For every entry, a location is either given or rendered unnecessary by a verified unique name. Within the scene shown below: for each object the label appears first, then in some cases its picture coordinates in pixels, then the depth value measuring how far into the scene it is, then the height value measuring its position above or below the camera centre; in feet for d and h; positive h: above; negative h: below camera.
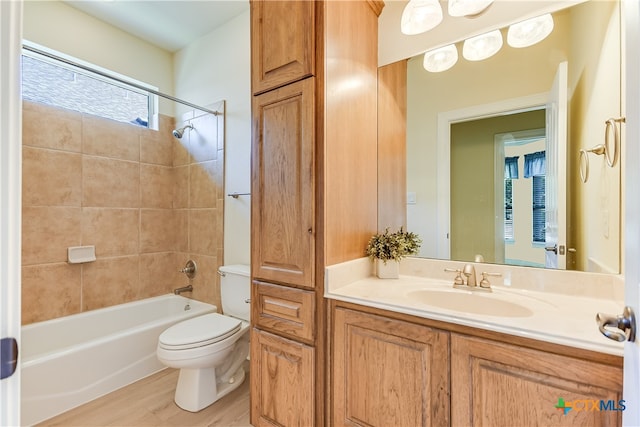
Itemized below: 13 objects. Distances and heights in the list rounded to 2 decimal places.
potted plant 5.00 -0.63
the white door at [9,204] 1.54 +0.06
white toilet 5.53 -2.63
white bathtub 5.51 -3.05
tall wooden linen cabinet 4.32 +0.51
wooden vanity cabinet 2.70 -1.76
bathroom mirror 3.87 +1.25
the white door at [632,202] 1.93 +0.09
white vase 5.06 -0.94
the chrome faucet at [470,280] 4.39 -1.01
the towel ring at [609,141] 3.51 +0.91
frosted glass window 6.94 +3.27
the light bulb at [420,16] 4.90 +3.37
